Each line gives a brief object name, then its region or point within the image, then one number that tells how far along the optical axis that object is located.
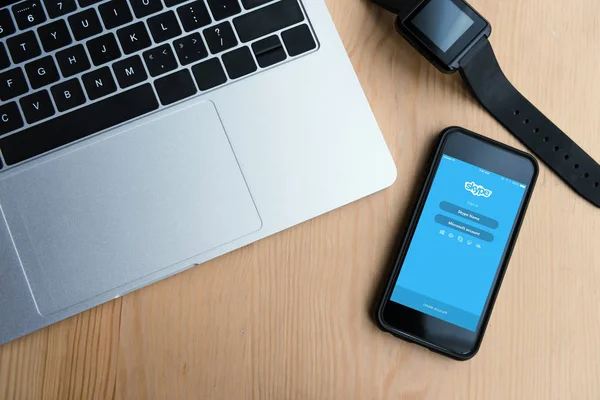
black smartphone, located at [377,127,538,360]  0.48
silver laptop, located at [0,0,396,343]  0.45
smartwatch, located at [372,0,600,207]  0.48
